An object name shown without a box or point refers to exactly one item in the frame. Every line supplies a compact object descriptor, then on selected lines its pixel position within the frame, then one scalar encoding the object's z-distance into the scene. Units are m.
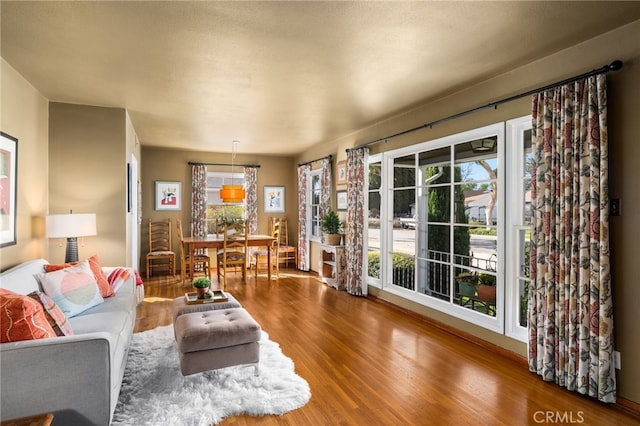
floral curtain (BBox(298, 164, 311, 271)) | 8.03
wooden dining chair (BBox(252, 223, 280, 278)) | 7.39
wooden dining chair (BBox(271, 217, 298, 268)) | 8.34
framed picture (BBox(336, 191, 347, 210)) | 6.62
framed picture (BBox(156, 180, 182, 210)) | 7.79
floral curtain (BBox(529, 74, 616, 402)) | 2.62
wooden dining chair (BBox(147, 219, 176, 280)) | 7.51
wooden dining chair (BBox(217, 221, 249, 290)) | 6.55
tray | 3.50
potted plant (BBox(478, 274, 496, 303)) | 4.01
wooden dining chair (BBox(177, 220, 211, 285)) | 6.61
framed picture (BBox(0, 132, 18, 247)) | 3.11
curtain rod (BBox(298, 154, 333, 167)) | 7.01
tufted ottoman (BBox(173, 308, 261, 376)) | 2.78
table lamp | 3.75
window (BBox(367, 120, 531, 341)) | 3.46
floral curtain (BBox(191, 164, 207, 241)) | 7.94
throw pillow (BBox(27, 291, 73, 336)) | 2.28
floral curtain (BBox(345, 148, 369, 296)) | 5.79
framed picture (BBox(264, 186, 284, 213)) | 8.77
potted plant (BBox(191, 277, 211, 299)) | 3.62
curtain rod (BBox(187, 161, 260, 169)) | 8.02
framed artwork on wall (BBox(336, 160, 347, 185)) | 6.53
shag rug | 2.42
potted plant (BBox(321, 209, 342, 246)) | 6.50
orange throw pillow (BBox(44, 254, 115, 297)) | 3.49
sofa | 1.87
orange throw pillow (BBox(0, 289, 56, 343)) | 1.98
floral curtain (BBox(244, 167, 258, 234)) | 8.46
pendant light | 6.65
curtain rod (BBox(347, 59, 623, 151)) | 2.60
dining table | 6.46
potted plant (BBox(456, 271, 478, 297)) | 4.20
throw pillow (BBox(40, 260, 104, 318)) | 3.03
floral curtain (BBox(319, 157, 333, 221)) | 7.04
